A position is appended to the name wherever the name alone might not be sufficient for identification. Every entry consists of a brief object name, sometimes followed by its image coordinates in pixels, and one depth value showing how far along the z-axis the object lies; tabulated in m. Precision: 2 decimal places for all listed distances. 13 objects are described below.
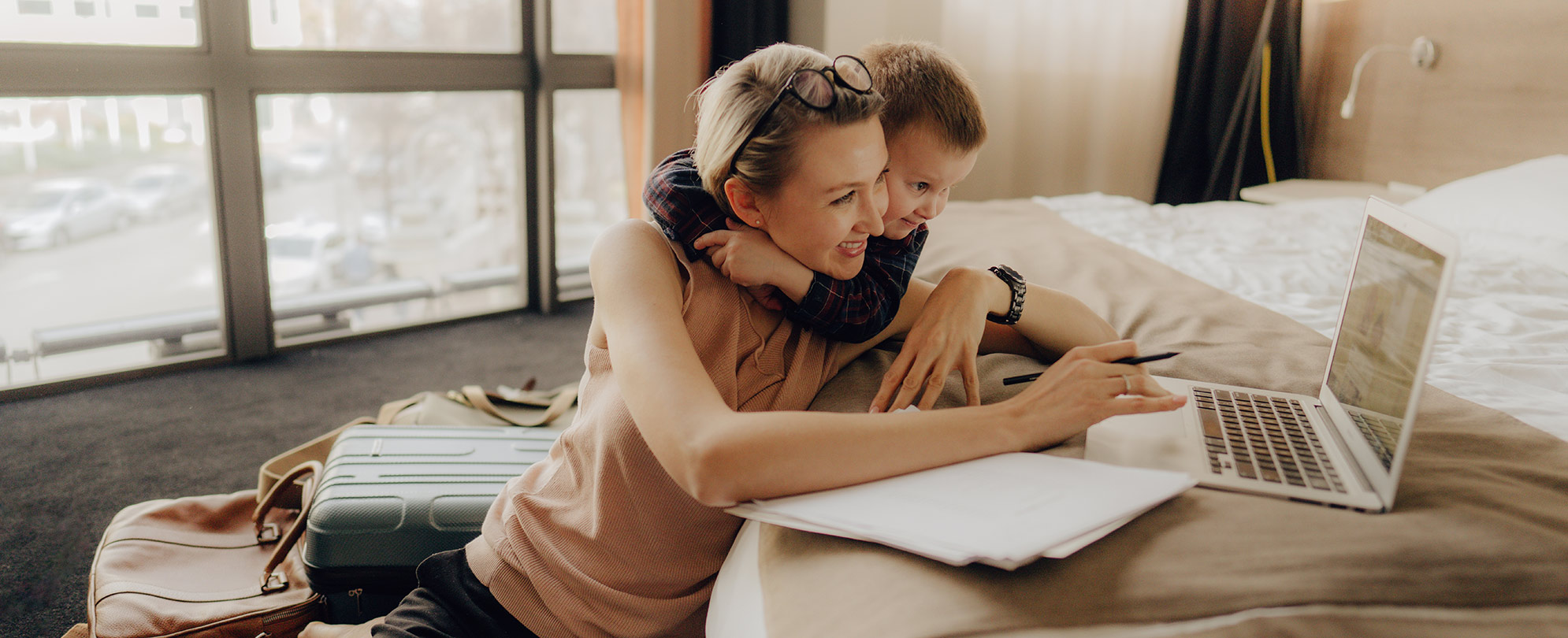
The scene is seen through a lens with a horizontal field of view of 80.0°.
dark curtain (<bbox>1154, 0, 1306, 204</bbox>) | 3.56
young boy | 0.98
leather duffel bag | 1.17
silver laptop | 0.73
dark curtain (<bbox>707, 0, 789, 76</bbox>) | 3.26
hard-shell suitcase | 1.20
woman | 0.78
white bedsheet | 1.21
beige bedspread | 0.62
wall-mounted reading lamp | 2.90
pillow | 2.03
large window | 2.45
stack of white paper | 0.63
